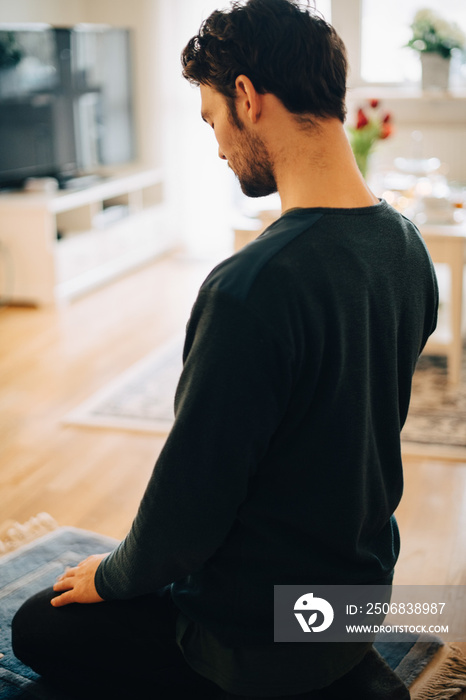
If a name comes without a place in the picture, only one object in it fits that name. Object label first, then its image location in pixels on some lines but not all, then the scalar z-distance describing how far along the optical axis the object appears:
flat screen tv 4.15
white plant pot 4.48
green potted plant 4.22
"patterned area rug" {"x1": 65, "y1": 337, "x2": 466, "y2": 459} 2.57
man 0.89
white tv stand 4.02
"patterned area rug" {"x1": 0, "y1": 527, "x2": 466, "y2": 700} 1.46
